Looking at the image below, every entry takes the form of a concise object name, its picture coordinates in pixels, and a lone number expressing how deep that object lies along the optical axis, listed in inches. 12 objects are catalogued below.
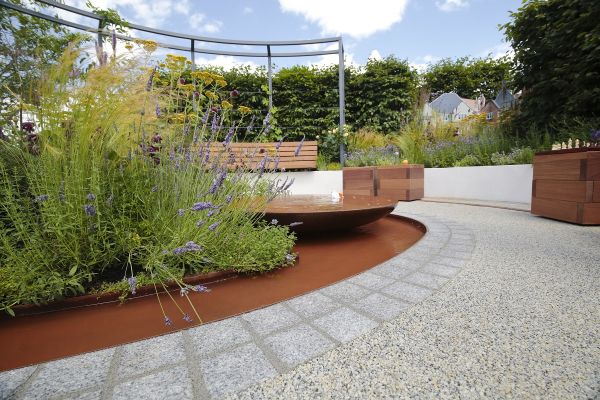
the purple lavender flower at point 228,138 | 62.3
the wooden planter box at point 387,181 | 189.8
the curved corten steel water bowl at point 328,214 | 79.0
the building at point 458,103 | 619.2
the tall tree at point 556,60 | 151.3
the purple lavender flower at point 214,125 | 63.4
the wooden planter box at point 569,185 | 99.7
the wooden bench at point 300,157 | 251.8
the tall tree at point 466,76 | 633.0
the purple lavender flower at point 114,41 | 54.0
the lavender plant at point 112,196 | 45.9
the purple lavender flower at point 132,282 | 39.8
